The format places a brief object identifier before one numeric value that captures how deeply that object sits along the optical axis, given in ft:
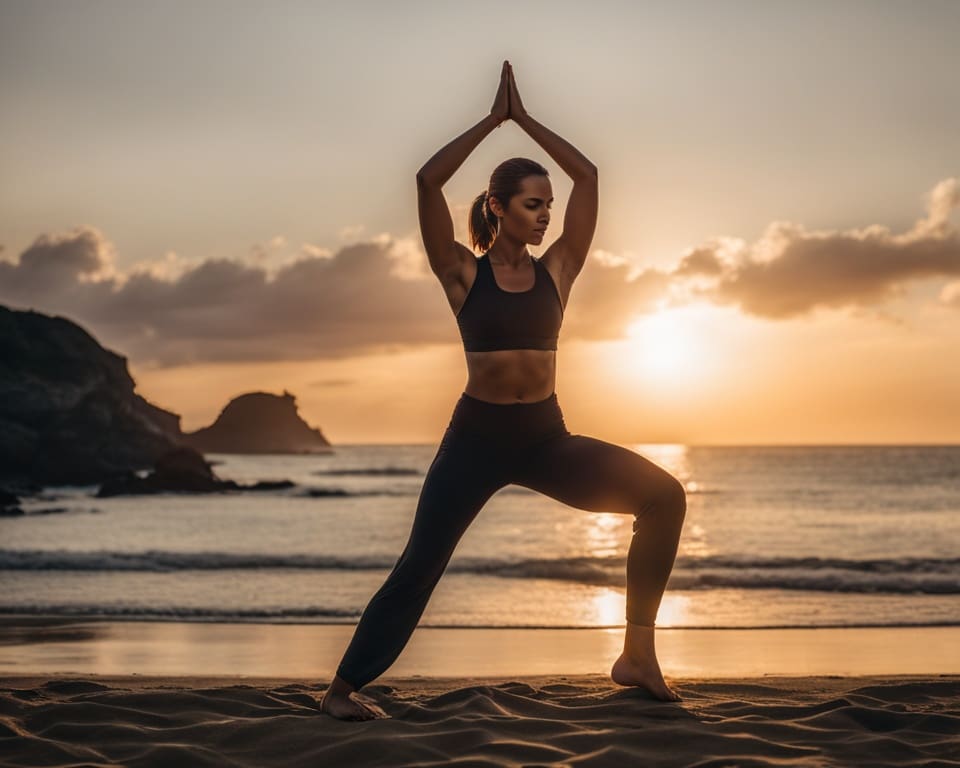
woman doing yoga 12.82
